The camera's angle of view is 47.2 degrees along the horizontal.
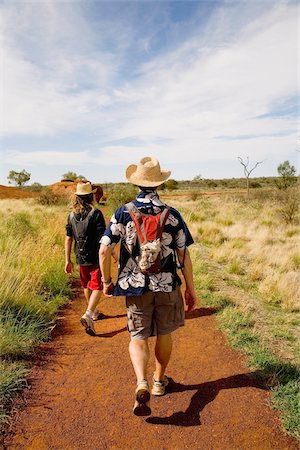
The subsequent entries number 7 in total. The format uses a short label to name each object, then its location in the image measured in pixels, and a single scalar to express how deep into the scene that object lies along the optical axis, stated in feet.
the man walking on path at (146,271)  9.48
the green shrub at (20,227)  31.09
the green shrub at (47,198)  91.56
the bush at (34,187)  188.73
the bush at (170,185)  183.83
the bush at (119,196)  69.26
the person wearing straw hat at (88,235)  14.92
